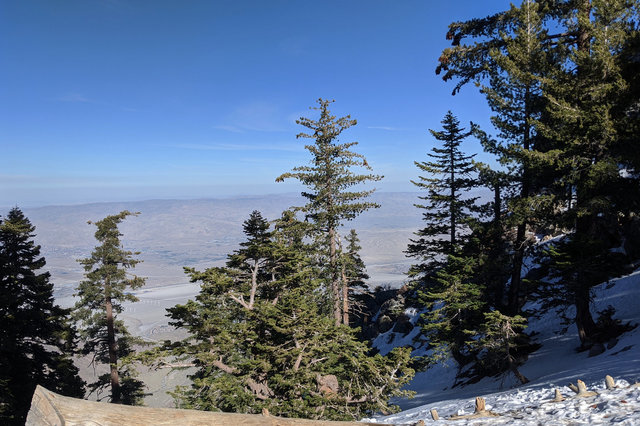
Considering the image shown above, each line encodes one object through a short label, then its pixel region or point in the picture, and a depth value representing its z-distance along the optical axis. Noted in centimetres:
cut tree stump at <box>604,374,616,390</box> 897
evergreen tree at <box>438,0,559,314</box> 1437
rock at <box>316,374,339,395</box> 1393
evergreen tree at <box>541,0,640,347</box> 1265
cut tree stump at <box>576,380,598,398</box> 870
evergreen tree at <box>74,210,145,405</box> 2377
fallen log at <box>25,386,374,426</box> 316
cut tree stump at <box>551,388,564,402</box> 893
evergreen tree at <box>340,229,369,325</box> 2361
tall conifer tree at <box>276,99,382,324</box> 2211
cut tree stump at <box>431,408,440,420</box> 927
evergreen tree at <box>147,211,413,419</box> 1259
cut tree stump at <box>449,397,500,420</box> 893
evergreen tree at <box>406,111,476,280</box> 2250
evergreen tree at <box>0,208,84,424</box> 1623
